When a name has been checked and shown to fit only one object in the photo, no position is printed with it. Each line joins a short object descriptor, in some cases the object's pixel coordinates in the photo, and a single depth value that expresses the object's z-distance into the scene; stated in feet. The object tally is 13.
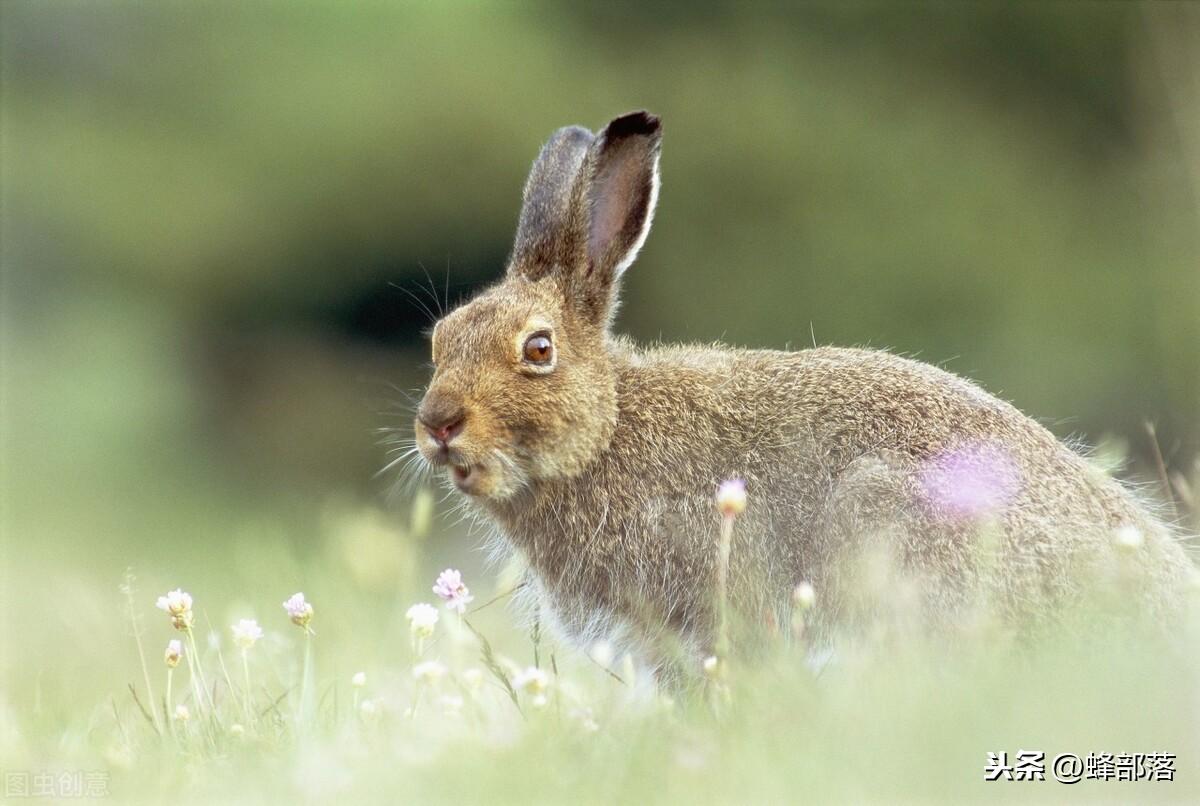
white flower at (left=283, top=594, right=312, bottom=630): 25.21
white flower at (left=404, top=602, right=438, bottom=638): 25.64
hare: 26.55
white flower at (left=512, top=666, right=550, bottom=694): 23.31
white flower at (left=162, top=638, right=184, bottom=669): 25.40
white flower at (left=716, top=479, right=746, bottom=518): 22.34
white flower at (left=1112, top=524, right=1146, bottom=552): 23.62
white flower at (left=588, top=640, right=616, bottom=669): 28.09
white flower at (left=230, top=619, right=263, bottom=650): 26.07
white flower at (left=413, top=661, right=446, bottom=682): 24.00
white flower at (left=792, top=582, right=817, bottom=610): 22.21
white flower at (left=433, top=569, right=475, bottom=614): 26.07
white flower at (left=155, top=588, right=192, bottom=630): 25.53
